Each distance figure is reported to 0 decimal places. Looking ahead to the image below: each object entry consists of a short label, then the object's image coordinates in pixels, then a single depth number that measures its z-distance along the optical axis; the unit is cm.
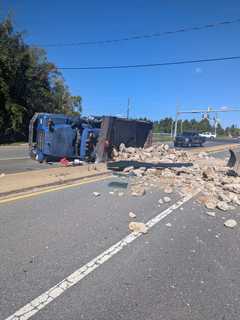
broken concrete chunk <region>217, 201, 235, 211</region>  534
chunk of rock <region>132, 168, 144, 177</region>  856
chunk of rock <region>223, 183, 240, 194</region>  658
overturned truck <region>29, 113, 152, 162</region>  1022
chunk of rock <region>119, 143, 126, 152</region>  1158
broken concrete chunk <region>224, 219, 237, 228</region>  443
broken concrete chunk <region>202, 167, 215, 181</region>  792
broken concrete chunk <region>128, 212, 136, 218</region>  466
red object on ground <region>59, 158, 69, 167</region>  994
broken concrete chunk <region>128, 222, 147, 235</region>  405
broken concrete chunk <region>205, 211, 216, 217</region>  499
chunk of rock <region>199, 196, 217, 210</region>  548
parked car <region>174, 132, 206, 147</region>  2586
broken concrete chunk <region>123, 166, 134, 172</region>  909
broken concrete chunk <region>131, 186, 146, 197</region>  618
